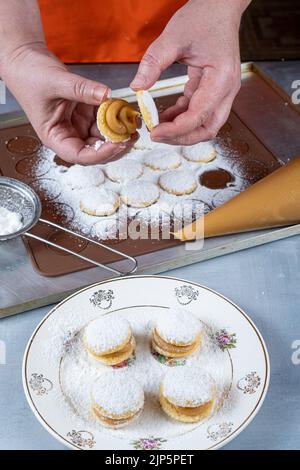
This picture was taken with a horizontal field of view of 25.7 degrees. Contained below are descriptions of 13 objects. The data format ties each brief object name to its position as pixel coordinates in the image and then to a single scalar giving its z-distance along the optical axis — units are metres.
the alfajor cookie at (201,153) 1.50
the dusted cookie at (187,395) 0.94
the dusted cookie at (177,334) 1.03
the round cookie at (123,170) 1.46
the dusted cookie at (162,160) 1.49
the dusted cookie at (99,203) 1.35
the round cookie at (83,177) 1.43
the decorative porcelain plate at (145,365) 0.93
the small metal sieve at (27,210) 1.23
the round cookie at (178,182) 1.41
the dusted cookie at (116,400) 0.93
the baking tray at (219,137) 1.20
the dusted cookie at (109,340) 1.02
